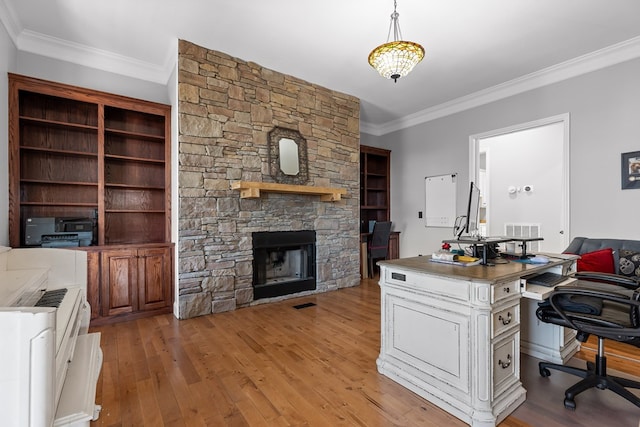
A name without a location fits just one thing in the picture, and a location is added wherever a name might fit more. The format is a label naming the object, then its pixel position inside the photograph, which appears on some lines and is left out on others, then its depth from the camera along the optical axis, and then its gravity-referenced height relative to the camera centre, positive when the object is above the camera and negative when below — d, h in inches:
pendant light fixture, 94.3 +50.7
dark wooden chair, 198.4 -21.3
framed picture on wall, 126.2 +18.0
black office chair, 61.9 -24.0
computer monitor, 83.8 -0.5
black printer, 109.5 -7.7
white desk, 61.4 -28.4
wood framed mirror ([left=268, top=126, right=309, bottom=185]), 151.5 +29.2
